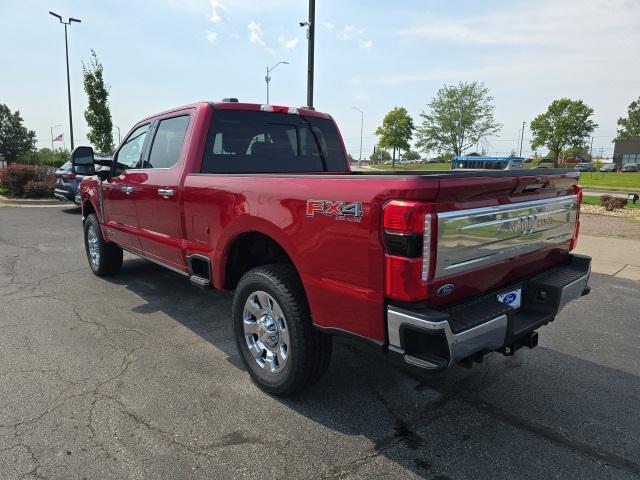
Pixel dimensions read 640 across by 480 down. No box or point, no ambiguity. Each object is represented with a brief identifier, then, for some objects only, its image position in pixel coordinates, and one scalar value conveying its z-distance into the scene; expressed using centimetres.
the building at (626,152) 8438
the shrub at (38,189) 1652
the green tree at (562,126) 5600
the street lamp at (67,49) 2457
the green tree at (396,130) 5238
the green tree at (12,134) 7000
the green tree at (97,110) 2256
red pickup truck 225
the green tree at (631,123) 10238
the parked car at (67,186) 1393
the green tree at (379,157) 8074
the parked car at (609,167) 6710
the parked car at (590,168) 5706
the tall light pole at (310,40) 1026
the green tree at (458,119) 5238
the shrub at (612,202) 1349
